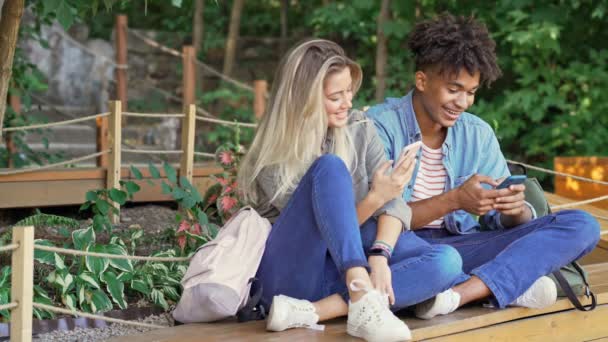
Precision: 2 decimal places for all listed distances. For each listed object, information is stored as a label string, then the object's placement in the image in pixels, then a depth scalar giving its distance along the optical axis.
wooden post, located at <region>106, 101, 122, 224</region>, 5.44
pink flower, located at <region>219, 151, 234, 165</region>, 4.51
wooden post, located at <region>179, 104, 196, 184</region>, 5.62
